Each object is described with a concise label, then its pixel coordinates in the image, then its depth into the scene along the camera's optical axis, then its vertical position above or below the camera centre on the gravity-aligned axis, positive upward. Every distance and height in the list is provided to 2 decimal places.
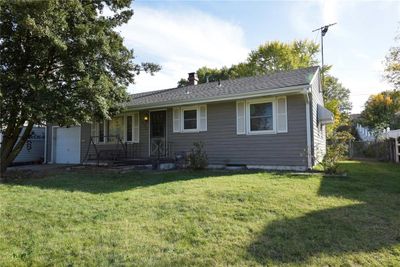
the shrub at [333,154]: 9.23 -0.29
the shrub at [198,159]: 10.51 -0.48
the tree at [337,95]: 24.98 +6.88
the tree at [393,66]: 21.38 +5.70
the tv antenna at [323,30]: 19.00 +7.24
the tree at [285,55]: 29.77 +8.92
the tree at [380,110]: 33.95 +4.14
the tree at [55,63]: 8.30 +2.59
